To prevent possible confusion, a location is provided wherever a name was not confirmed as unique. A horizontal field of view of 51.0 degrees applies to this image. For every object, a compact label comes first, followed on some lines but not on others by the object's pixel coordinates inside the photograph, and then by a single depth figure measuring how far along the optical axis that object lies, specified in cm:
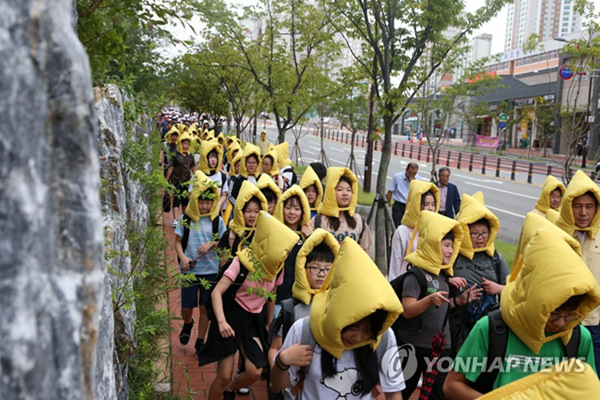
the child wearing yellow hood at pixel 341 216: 573
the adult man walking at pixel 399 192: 926
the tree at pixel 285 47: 1428
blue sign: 2111
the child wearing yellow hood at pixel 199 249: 562
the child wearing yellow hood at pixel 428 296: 405
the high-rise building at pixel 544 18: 15825
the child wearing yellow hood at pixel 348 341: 267
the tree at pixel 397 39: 800
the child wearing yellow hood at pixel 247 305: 415
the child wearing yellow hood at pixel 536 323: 272
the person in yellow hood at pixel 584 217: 491
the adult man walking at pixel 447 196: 870
